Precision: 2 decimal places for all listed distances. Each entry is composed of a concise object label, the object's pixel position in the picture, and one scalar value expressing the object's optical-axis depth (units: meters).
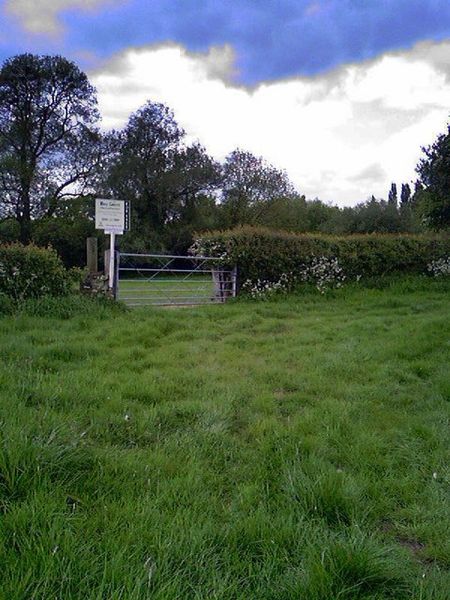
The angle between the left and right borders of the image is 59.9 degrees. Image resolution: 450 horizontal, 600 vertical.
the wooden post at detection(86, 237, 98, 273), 8.80
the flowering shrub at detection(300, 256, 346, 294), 11.81
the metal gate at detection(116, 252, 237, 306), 9.73
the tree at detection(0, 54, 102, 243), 27.06
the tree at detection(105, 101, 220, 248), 30.36
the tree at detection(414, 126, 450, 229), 12.05
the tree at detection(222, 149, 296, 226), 29.64
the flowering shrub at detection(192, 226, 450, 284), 10.97
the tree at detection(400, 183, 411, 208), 60.42
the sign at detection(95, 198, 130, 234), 8.98
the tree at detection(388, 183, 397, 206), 65.04
